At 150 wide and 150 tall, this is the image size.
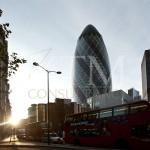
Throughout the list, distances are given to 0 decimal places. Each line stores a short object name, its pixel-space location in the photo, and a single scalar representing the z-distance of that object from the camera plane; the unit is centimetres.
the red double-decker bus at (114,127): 1620
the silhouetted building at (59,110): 6436
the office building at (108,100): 9629
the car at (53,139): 2978
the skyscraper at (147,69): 8829
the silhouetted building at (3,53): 1316
